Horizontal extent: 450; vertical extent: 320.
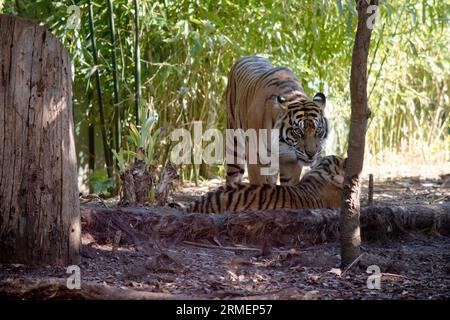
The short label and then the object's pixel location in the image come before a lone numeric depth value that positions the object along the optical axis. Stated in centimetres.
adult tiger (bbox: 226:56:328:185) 1228
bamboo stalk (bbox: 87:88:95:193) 1712
